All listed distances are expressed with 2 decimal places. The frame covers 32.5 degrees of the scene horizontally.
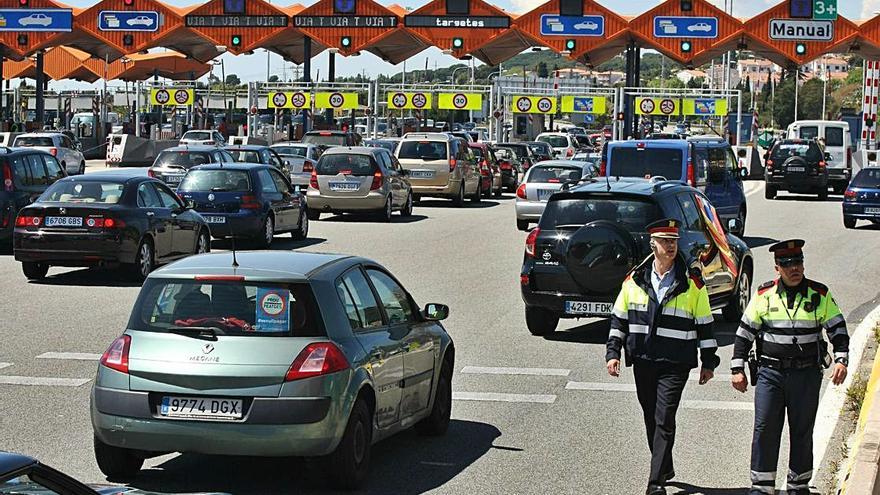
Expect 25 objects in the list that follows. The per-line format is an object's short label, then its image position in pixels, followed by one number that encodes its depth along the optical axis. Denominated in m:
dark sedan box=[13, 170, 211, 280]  19.47
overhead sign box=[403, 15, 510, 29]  57.97
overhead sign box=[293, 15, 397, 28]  58.91
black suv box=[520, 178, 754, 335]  14.35
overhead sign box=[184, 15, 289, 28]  58.91
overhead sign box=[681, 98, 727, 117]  57.25
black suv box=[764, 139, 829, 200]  44.09
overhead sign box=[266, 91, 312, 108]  59.56
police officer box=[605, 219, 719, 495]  8.65
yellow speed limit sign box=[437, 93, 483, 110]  61.25
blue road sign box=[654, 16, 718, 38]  57.09
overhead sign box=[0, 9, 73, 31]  59.91
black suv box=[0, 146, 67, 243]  23.31
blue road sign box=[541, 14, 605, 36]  57.72
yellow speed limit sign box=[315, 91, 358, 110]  59.34
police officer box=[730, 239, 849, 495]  8.24
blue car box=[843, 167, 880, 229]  31.81
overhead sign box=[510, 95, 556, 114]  61.38
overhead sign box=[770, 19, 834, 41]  55.81
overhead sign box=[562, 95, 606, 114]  62.38
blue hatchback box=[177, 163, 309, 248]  25.23
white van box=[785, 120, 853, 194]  48.69
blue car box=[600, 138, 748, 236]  26.00
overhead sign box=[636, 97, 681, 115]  58.81
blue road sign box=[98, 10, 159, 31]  59.62
